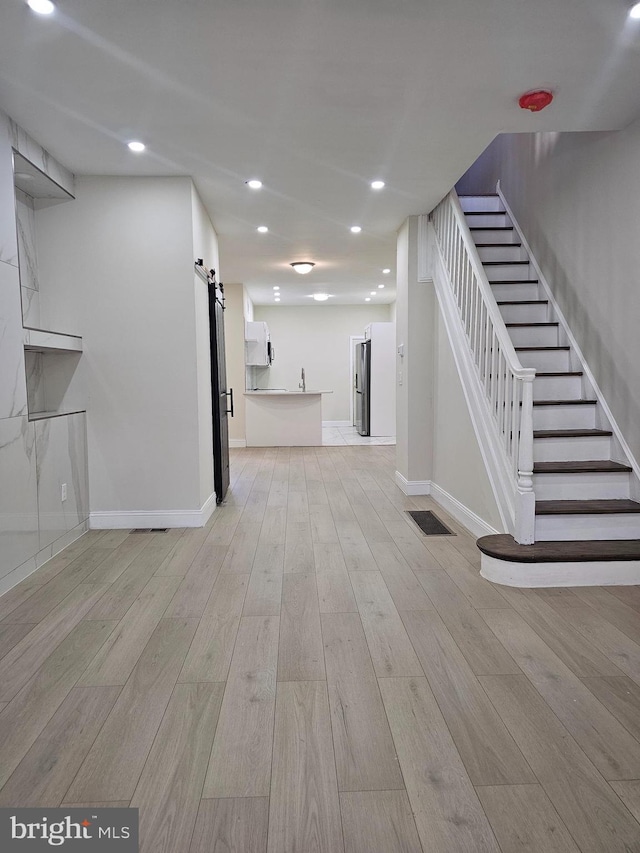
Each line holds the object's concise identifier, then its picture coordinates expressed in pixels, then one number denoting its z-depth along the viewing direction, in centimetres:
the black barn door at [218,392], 493
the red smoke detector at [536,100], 286
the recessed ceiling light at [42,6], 213
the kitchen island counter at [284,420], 919
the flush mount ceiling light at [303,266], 727
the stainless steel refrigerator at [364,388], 1012
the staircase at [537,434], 304
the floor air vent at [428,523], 407
